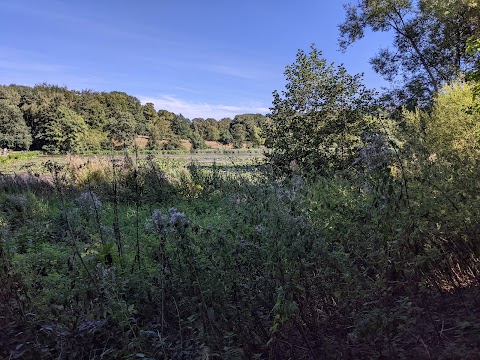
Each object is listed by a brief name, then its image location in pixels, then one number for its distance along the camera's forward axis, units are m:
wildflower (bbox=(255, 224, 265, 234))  2.19
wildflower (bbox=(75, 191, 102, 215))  2.94
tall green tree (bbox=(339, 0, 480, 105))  14.80
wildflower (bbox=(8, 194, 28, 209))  5.52
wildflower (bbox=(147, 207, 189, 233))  1.79
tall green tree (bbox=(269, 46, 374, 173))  8.29
